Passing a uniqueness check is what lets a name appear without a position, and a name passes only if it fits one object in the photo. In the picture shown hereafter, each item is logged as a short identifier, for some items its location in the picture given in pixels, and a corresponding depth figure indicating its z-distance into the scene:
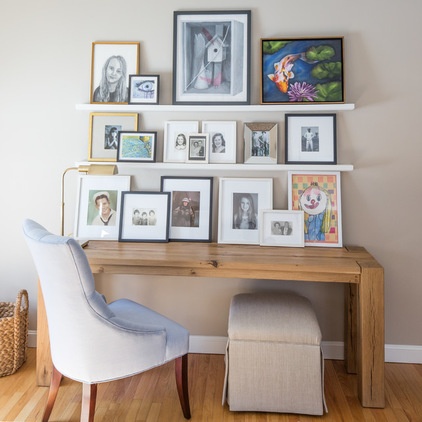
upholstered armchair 1.45
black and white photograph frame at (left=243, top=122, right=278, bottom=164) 2.40
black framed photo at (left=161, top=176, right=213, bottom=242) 2.44
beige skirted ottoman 1.87
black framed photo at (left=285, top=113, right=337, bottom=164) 2.38
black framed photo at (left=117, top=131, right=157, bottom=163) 2.44
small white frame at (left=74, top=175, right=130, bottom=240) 2.45
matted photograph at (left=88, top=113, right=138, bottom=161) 2.49
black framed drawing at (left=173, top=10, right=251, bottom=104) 2.40
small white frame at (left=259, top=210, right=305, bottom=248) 2.32
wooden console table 1.91
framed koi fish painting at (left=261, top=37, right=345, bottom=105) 2.34
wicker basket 2.20
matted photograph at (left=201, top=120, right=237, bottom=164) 2.44
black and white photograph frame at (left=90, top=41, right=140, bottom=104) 2.46
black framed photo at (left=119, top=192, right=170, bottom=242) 2.41
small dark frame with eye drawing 2.42
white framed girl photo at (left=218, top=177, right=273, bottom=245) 2.41
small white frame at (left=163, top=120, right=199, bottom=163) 2.46
